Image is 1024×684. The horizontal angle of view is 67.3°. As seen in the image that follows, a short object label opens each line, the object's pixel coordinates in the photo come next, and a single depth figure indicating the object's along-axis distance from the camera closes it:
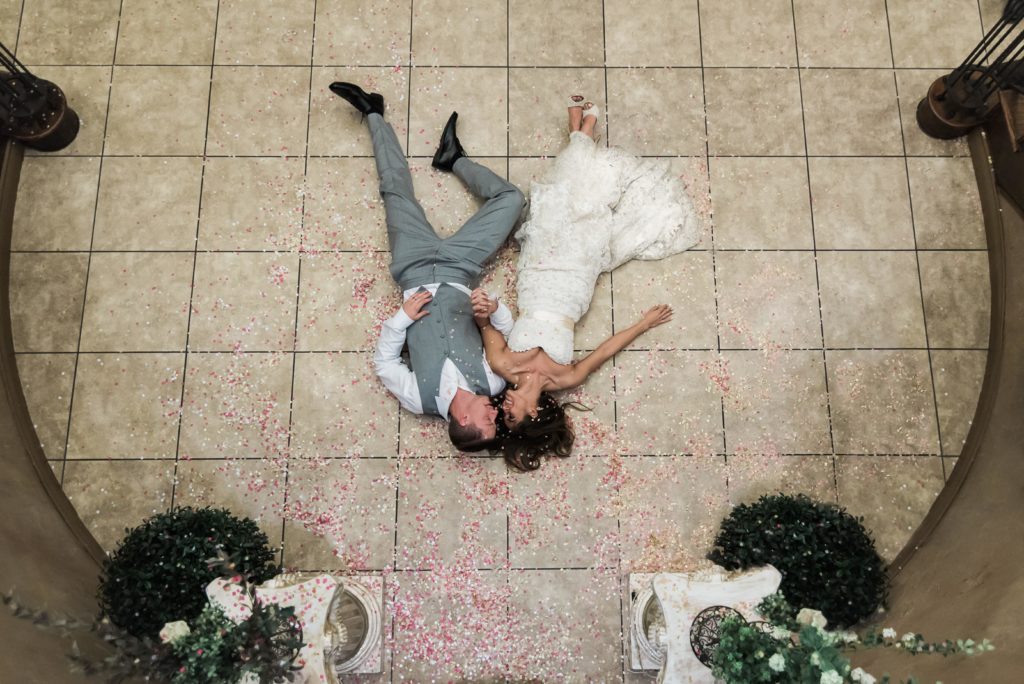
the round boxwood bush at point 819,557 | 2.64
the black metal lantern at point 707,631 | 2.70
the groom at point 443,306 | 3.04
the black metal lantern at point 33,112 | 3.27
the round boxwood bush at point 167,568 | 2.57
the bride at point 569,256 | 3.08
